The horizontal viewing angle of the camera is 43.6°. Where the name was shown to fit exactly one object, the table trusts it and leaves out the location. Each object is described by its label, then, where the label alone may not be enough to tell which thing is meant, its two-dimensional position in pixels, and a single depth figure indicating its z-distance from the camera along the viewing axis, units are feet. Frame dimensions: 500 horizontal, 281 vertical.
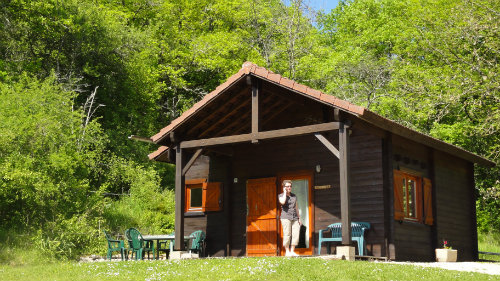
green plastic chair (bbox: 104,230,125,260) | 47.71
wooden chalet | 43.60
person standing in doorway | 42.60
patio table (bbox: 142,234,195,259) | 46.42
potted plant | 47.34
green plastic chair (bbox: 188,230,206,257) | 50.70
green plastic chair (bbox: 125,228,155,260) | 46.65
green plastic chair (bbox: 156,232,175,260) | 49.08
